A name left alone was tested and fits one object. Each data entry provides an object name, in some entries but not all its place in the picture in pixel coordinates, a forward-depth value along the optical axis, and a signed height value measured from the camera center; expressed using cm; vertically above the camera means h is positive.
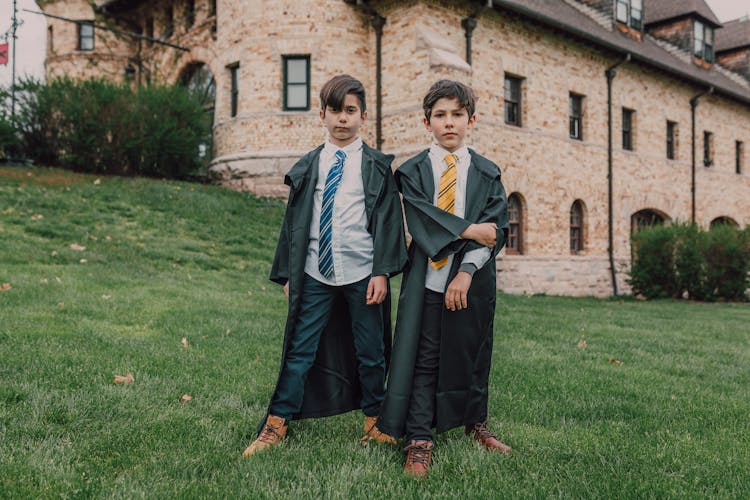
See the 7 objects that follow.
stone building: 1641 +496
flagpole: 1673 +425
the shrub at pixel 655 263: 1591 +7
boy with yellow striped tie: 313 -9
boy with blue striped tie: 331 +8
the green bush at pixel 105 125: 1666 +361
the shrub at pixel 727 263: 1541 +9
